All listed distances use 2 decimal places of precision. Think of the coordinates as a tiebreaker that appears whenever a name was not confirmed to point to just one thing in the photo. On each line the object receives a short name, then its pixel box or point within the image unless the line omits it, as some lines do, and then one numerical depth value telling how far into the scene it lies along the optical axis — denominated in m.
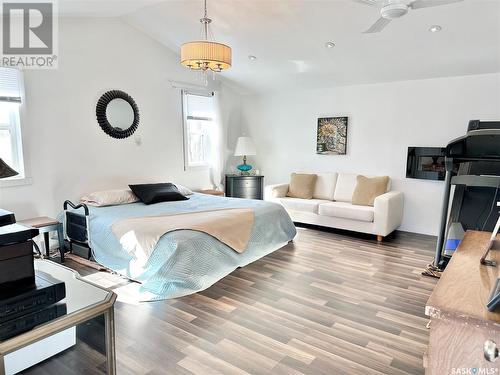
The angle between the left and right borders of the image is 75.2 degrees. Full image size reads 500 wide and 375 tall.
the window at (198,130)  5.54
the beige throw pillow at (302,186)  5.42
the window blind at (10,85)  3.39
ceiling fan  2.19
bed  2.77
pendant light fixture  2.96
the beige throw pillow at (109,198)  3.93
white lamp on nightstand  5.99
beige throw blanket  2.89
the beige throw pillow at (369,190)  4.72
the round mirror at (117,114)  4.34
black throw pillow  4.16
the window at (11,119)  3.42
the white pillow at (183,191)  4.70
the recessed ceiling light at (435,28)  3.34
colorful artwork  5.35
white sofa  4.39
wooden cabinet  0.83
